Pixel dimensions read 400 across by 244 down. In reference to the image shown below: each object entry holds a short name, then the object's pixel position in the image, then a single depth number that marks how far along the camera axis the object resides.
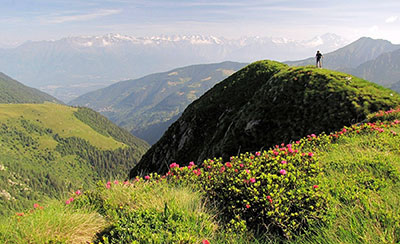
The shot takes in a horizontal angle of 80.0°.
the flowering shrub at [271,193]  5.17
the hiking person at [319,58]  32.41
